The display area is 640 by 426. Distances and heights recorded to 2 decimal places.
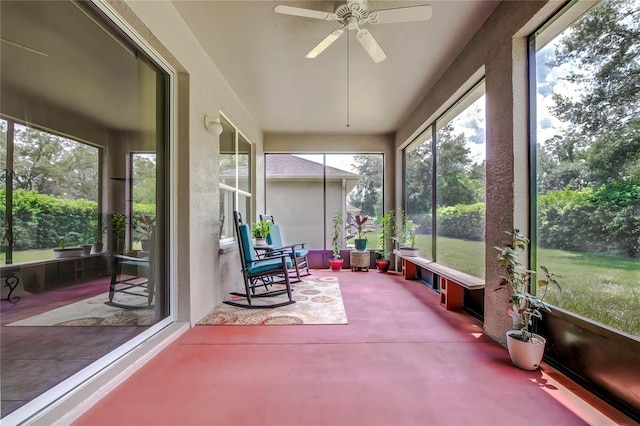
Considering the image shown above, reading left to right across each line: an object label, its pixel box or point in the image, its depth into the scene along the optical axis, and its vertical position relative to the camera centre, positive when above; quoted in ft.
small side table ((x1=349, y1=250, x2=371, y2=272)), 18.24 -3.00
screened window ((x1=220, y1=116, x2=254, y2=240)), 12.22 +2.08
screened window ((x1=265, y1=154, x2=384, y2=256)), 19.77 +1.78
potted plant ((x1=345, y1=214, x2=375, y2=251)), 18.60 -0.92
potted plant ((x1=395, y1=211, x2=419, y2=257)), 15.58 -1.34
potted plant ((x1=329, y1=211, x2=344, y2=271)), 18.62 -2.03
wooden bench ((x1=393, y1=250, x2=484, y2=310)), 8.89 -2.44
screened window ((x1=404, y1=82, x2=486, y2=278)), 9.66 +1.21
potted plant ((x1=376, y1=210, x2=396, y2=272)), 18.19 -1.35
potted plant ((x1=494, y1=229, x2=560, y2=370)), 5.94 -2.10
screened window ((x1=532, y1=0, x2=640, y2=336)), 4.82 +1.10
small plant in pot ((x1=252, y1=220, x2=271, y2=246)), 14.15 -0.89
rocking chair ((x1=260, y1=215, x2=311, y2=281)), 13.92 -1.73
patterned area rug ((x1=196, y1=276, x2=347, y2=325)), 9.02 -3.52
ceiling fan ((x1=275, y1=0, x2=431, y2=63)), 6.40 +4.91
